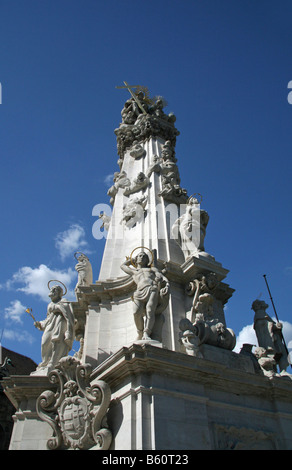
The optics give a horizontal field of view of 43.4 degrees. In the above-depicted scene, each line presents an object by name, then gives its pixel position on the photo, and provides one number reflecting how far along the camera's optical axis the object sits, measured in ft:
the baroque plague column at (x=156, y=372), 23.70
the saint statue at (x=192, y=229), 39.81
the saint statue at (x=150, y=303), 27.61
